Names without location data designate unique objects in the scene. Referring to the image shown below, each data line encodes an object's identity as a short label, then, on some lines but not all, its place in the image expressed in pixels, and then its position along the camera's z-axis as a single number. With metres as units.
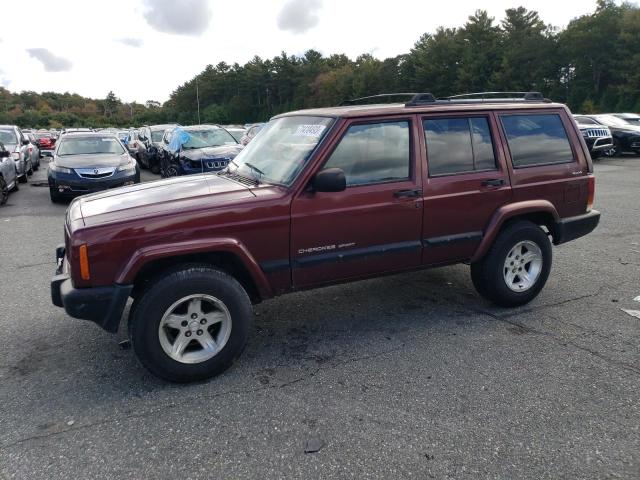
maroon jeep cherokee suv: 3.32
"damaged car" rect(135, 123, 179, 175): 17.19
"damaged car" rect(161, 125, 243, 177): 11.70
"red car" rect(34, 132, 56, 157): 28.41
